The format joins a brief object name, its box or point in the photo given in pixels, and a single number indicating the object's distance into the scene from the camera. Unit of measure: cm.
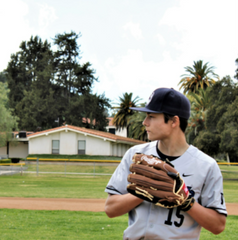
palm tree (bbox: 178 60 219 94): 7012
